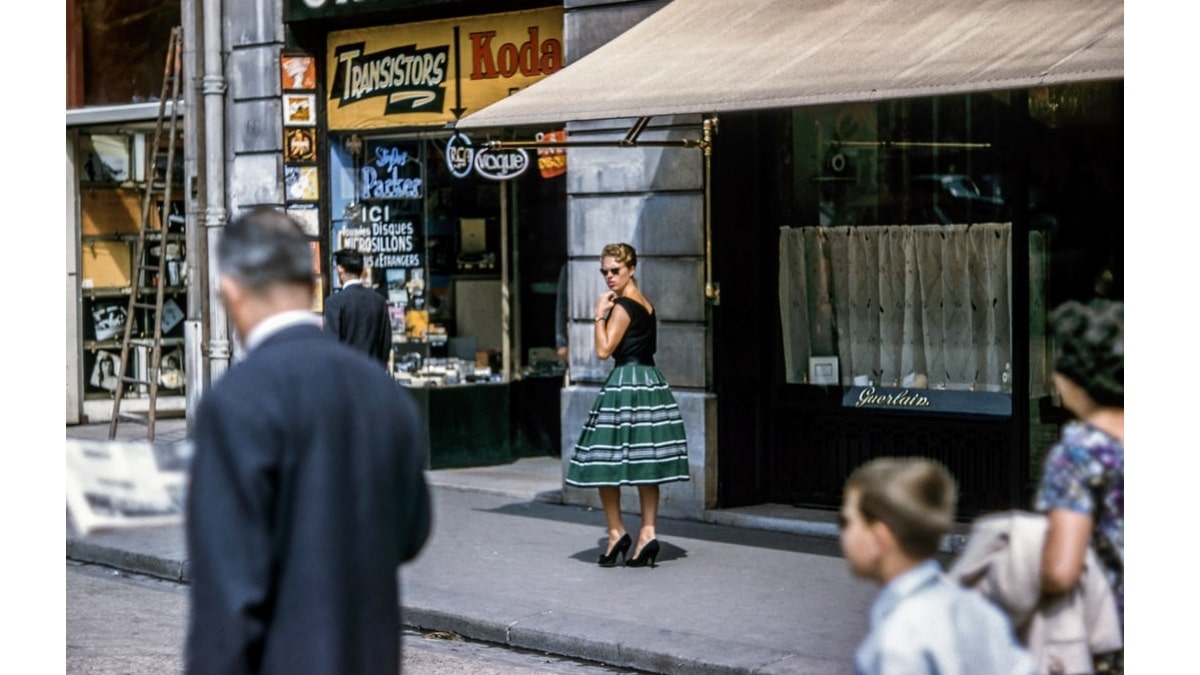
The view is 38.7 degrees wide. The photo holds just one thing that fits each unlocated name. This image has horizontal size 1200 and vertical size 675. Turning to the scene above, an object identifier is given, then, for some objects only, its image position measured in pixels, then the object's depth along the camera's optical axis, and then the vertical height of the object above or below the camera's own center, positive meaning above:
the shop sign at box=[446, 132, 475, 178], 13.20 +1.10
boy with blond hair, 3.36 -0.58
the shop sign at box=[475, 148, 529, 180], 12.75 +1.01
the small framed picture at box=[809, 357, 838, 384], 11.16 -0.51
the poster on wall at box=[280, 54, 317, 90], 13.71 +1.83
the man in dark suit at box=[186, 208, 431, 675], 3.52 -0.40
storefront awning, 7.84 +1.21
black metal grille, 10.37 -1.02
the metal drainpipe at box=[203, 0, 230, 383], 14.03 +1.14
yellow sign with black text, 12.41 +1.76
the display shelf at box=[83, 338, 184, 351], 16.80 -0.43
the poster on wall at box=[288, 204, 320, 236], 13.95 +0.68
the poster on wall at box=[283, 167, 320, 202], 13.88 +0.95
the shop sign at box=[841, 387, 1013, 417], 10.40 -0.68
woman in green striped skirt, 9.35 -0.66
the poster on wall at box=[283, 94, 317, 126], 13.78 +1.53
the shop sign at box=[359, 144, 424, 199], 13.62 +0.99
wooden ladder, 14.58 +0.55
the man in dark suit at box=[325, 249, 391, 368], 10.91 -0.11
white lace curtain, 10.38 -0.07
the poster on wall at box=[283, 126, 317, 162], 13.80 +1.25
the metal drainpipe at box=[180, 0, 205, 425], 14.33 +0.78
